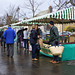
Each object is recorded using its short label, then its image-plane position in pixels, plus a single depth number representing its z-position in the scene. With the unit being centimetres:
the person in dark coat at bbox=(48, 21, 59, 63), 424
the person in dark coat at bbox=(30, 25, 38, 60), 462
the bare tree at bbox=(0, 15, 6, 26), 4047
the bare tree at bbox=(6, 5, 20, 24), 2702
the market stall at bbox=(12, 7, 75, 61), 449
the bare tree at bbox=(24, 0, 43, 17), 1828
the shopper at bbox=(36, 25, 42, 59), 521
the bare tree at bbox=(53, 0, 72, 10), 1490
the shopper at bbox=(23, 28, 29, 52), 708
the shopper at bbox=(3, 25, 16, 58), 524
